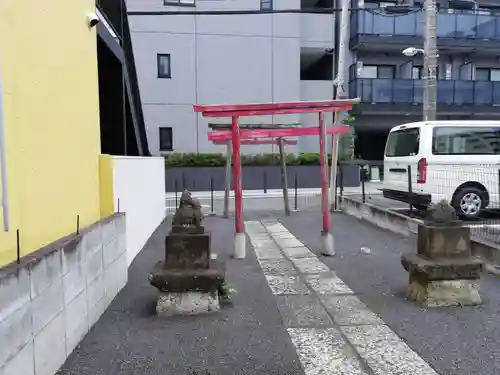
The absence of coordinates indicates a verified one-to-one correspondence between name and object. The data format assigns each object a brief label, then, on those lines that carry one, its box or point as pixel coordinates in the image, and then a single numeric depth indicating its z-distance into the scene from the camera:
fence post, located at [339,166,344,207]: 11.08
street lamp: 12.69
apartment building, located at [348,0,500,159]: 18.27
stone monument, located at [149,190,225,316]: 3.68
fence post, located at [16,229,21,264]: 2.36
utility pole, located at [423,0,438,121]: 9.54
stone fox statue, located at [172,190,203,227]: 3.97
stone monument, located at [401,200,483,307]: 3.92
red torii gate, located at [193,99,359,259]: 5.63
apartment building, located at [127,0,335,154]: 17.08
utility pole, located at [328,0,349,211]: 10.50
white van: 7.95
